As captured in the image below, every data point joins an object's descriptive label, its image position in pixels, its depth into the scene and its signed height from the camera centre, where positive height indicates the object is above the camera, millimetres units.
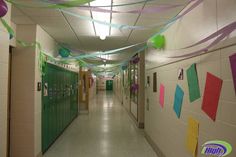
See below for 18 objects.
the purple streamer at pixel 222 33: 1820 +443
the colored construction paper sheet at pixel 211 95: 2102 -120
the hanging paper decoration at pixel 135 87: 7527 -119
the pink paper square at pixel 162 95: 4110 -222
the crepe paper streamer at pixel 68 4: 2123 +805
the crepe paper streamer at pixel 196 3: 2356 +888
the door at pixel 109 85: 33794 -193
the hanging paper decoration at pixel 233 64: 1796 +160
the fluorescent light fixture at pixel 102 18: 3061 +1162
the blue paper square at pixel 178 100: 3133 -240
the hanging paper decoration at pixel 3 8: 2080 +734
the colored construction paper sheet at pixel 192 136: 2569 -638
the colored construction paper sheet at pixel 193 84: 2600 -8
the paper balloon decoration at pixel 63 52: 6082 +885
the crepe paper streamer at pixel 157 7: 3115 +1115
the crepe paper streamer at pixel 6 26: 2387 +655
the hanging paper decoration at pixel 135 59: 7326 +843
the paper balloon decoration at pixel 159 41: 4100 +798
